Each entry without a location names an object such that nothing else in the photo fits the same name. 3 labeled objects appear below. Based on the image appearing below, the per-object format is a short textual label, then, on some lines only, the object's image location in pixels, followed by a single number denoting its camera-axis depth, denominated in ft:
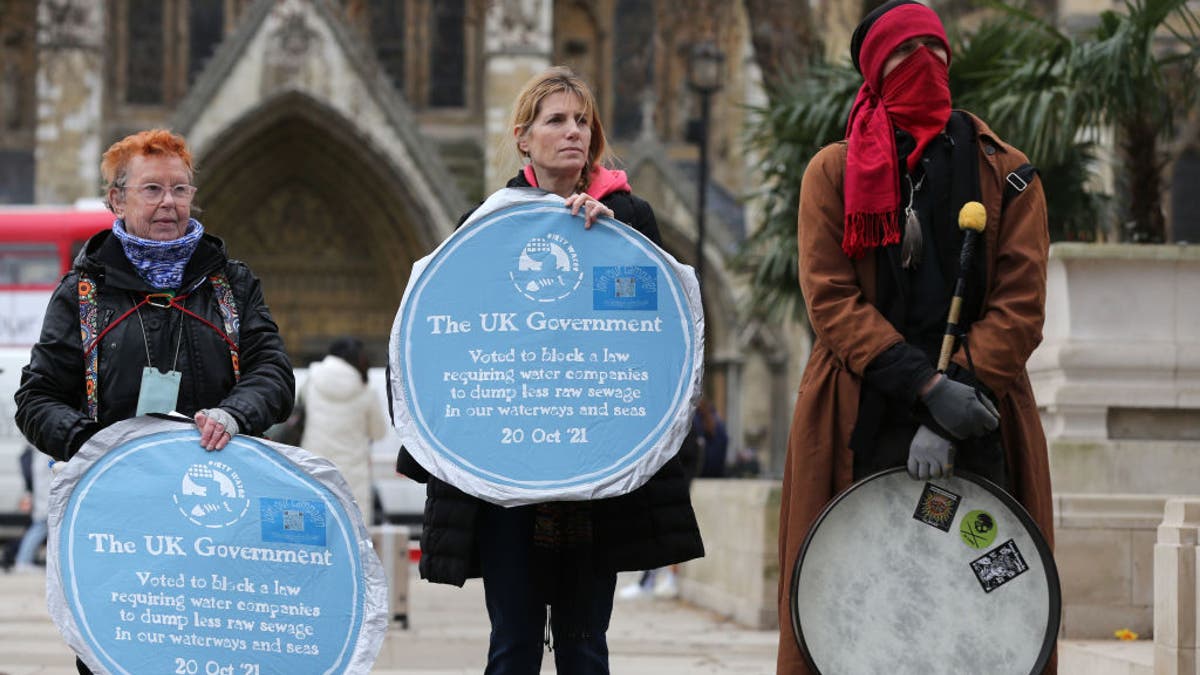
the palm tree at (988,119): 38.17
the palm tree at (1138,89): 35.55
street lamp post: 71.31
